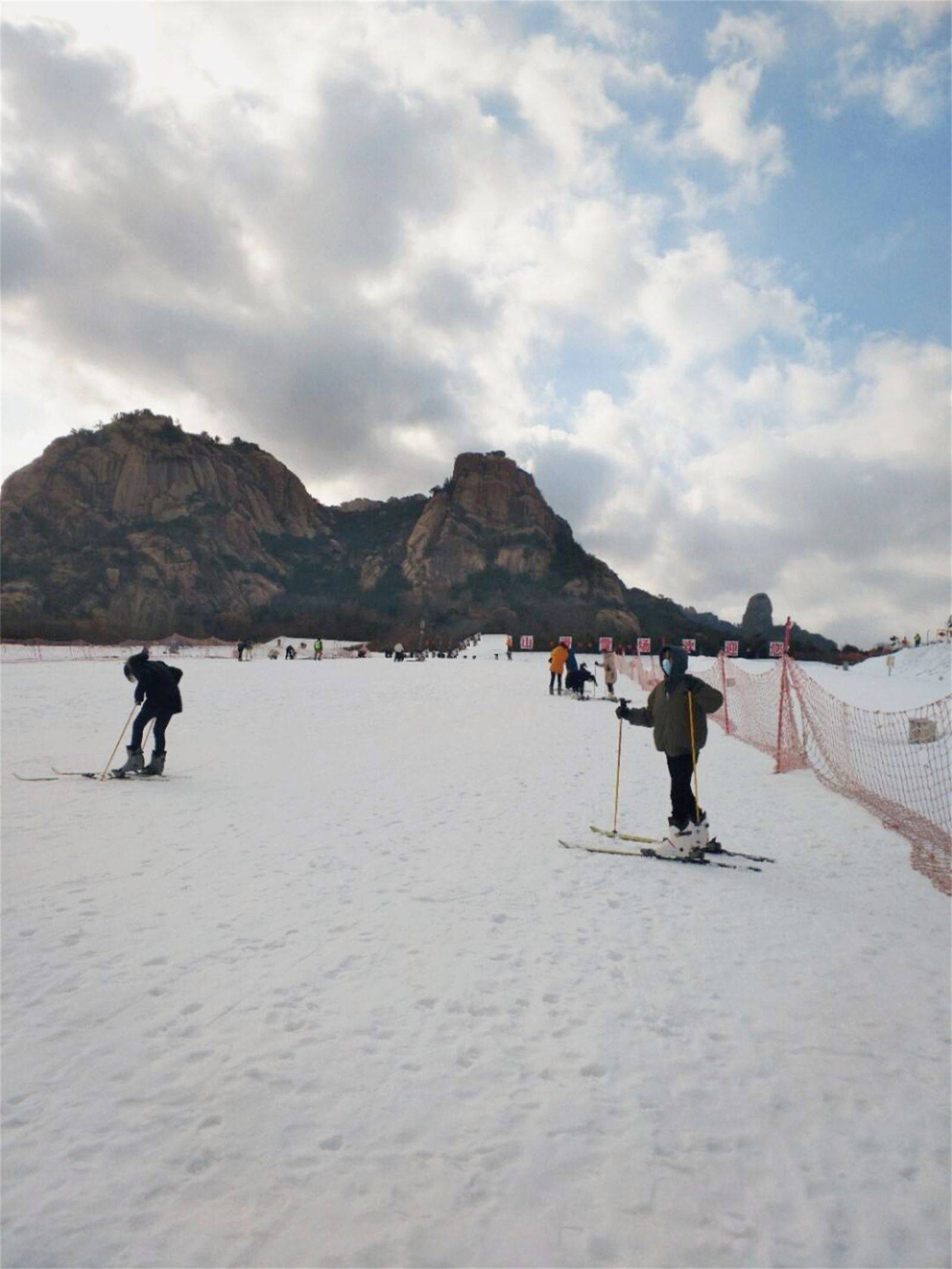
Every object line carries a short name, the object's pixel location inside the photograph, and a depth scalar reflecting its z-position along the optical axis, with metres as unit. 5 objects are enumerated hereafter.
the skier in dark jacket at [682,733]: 6.77
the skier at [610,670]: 23.36
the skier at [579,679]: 23.80
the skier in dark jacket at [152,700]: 9.91
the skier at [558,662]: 24.73
